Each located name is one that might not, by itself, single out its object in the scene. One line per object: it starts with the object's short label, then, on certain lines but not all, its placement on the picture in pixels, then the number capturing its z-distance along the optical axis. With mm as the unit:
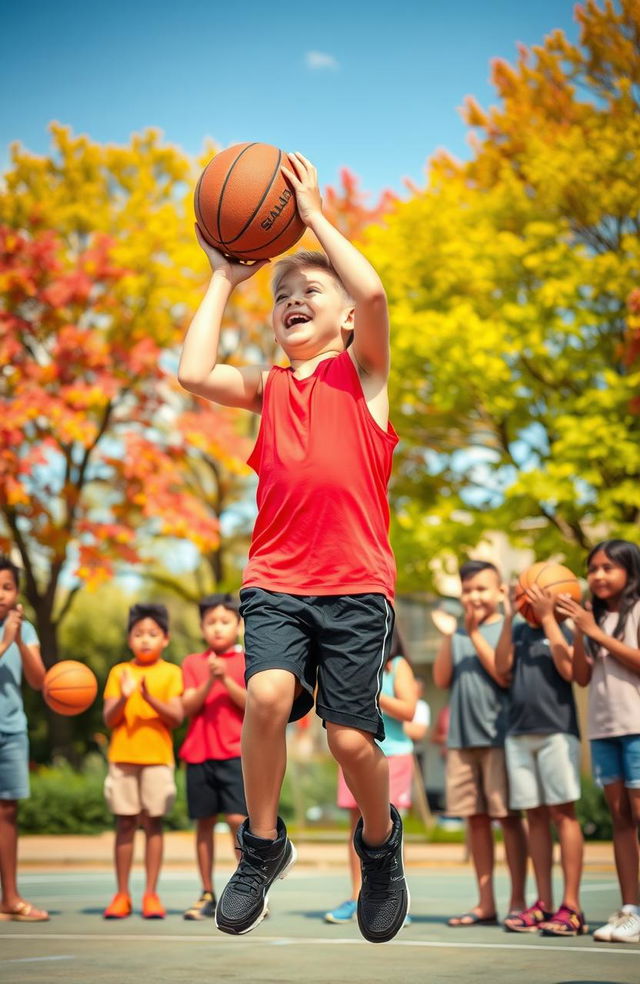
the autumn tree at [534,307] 19344
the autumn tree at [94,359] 20266
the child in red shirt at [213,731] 8102
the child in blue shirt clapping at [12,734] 7543
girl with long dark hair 6570
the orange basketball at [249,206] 4488
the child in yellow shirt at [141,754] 8086
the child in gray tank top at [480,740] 7574
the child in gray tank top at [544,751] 7078
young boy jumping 4086
